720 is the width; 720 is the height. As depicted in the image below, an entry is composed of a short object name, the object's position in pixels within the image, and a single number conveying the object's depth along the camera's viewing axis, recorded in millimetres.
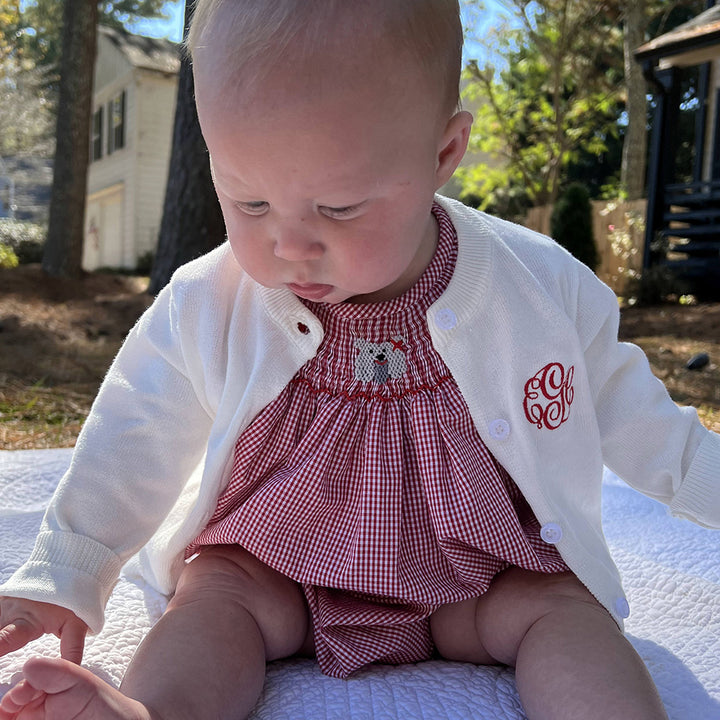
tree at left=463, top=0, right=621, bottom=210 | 11453
